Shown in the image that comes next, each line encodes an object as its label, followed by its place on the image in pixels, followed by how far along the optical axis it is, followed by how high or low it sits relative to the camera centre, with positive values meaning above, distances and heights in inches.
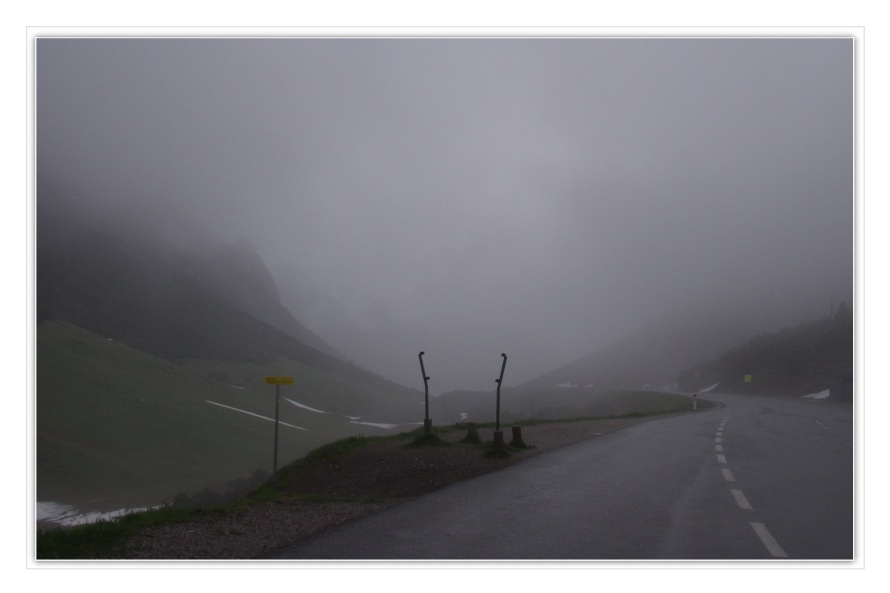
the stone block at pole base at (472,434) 666.2 -149.1
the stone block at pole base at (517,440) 630.5 -148.2
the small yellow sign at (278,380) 555.3 -76.9
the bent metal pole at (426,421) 703.4 -141.5
